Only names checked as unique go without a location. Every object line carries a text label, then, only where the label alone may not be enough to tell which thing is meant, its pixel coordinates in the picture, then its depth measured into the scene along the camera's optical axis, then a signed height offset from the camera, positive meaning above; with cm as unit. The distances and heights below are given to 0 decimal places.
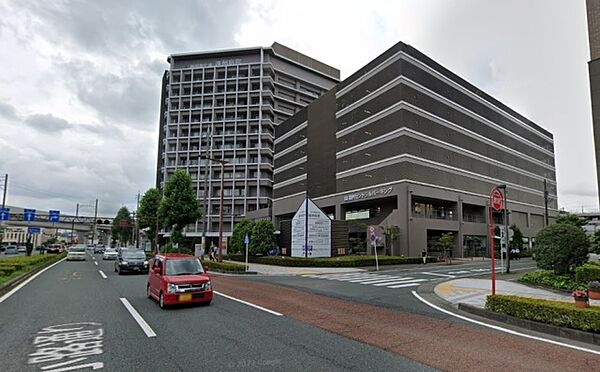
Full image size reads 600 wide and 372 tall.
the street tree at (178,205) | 4409 +315
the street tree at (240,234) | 3881 -10
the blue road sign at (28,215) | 5147 +215
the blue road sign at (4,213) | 4576 +212
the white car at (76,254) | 4112 -244
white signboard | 3266 +7
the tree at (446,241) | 3766 -62
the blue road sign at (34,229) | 6904 +36
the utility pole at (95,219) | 7670 +239
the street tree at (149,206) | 5862 +401
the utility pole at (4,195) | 4824 +453
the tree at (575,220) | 3122 +134
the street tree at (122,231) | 8710 +22
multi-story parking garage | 4206 +1016
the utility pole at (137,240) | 8032 -177
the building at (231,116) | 7175 +2283
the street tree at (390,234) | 3822 +4
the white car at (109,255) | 4460 -269
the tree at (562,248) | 1540 -48
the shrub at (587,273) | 1384 -135
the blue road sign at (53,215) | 5567 +237
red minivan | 1034 -136
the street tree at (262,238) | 3644 -47
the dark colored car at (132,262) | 2209 -175
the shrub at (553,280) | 1432 -182
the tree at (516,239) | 4826 -44
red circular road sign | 1090 +102
